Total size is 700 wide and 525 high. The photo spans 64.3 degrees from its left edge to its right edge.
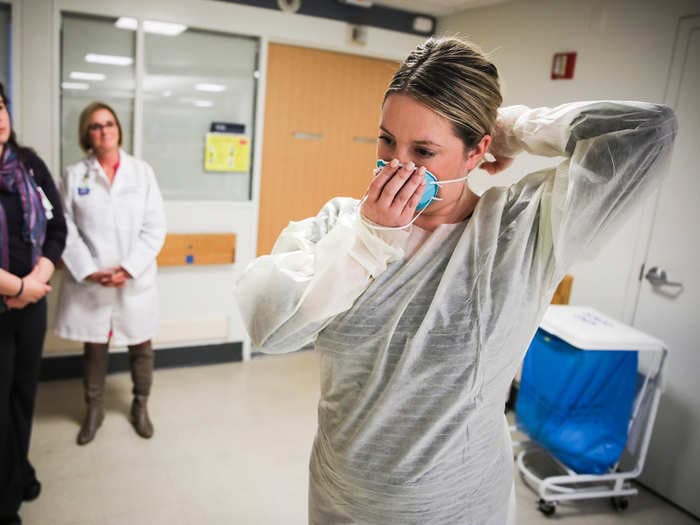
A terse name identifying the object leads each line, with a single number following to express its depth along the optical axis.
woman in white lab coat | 2.74
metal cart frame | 2.56
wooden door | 3.92
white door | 2.62
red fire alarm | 3.22
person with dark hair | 2.04
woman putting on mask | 0.96
